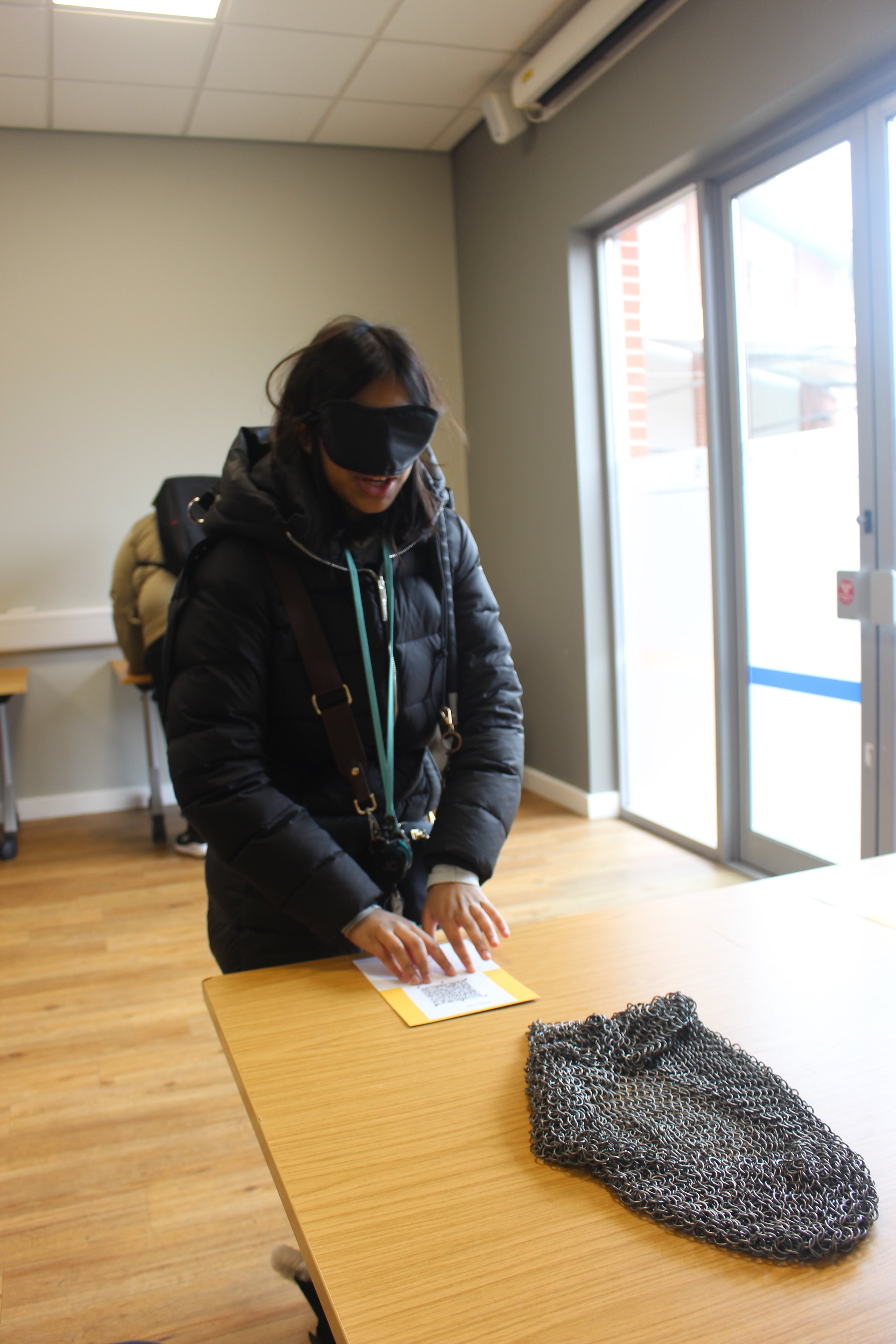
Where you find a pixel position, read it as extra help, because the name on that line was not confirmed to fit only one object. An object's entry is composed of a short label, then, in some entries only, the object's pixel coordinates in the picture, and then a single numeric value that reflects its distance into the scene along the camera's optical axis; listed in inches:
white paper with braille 45.0
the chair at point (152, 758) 168.7
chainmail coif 30.0
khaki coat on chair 162.2
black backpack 162.9
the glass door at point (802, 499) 117.9
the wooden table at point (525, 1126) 27.5
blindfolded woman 52.1
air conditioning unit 133.6
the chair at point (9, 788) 168.7
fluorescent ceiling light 139.9
